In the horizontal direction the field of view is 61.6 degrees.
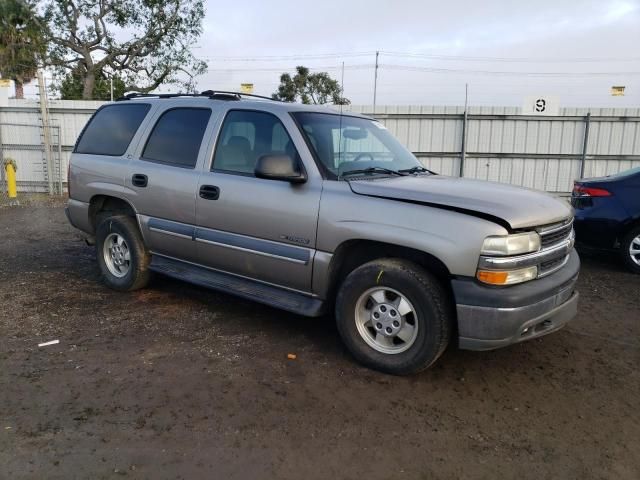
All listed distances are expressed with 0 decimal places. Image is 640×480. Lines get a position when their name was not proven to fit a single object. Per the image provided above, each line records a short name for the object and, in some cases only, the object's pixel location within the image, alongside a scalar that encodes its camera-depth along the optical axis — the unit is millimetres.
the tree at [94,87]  26312
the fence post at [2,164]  14238
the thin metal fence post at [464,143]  13355
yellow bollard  13562
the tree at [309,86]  41812
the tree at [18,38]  24766
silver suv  3396
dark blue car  6629
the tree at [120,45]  24891
